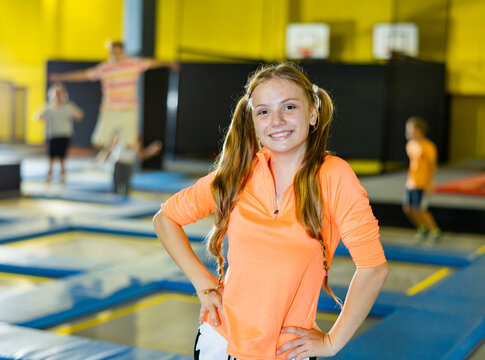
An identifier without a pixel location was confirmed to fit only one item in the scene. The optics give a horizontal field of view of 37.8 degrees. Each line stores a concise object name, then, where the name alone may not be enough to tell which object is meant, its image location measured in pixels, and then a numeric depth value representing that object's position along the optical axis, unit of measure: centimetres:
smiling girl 140
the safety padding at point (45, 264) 437
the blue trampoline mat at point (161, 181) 859
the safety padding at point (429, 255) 507
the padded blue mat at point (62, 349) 263
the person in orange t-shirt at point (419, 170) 565
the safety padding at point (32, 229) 536
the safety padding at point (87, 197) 747
